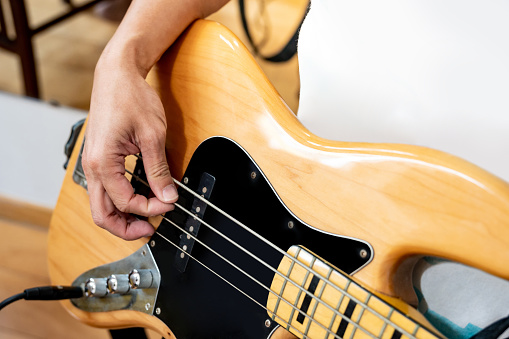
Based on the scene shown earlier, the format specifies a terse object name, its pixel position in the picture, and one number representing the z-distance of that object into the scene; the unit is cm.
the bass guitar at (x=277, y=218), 48
